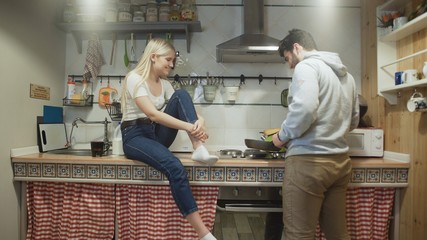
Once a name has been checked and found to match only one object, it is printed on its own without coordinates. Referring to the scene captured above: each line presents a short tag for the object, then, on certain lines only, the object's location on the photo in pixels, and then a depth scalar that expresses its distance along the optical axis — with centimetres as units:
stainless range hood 172
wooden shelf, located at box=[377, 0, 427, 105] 160
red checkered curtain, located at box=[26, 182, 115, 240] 153
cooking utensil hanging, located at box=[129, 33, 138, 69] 205
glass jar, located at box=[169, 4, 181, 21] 193
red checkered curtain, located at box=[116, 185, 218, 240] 150
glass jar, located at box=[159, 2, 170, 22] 193
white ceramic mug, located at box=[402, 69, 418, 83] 142
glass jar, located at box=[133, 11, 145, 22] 194
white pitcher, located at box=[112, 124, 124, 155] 170
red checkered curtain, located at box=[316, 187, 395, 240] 153
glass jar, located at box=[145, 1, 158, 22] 193
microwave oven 170
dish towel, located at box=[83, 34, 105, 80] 200
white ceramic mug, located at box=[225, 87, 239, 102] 196
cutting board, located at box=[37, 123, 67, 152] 177
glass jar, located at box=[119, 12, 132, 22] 193
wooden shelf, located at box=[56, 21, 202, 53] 191
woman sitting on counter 134
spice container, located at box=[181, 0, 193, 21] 192
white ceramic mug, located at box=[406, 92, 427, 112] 135
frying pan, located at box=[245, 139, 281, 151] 145
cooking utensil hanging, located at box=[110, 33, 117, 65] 205
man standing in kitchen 112
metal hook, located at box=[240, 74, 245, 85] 202
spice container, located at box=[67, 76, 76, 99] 198
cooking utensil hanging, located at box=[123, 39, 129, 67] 203
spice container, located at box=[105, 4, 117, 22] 194
